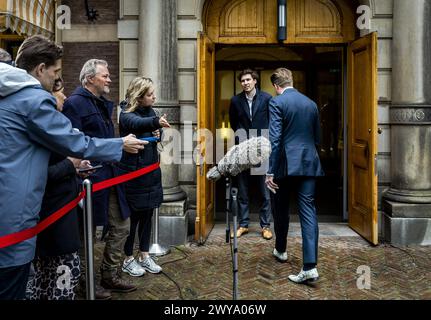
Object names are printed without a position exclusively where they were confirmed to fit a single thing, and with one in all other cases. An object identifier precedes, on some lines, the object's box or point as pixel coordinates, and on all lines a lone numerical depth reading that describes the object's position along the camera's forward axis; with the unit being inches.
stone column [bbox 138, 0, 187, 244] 255.8
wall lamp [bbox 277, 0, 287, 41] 273.3
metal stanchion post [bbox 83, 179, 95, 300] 134.5
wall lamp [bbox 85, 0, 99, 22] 276.1
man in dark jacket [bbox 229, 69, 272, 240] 265.0
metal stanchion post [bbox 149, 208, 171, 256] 232.2
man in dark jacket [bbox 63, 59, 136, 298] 163.9
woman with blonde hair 179.8
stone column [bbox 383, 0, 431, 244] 248.8
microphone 146.5
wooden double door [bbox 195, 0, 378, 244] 250.4
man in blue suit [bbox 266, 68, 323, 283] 190.1
